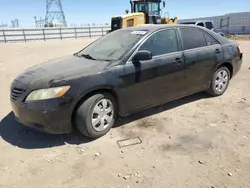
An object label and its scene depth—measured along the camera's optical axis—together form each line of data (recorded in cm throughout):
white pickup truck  1406
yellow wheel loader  1295
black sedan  309
